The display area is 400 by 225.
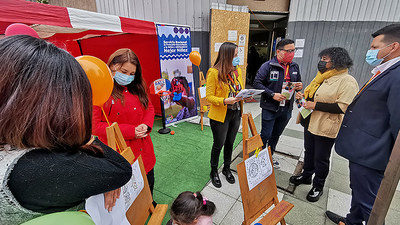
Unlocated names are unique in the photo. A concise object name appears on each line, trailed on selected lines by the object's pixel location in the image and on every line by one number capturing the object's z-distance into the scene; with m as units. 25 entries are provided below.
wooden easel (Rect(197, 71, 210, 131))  3.91
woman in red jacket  1.40
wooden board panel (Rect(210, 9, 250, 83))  4.92
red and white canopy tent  1.88
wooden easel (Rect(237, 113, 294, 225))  1.34
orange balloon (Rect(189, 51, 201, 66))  3.98
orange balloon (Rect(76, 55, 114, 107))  0.94
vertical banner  3.81
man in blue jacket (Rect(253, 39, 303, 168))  2.28
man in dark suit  1.22
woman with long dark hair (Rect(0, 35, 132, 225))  0.50
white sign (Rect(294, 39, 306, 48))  5.37
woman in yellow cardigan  1.96
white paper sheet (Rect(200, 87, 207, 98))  3.88
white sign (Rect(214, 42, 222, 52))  5.17
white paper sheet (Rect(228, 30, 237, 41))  5.18
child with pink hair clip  1.29
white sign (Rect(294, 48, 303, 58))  5.43
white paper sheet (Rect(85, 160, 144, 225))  0.70
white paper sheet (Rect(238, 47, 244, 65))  5.37
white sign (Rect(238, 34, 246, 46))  5.37
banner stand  3.96
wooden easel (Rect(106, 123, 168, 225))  1.06
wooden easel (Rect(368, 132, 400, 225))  0.67
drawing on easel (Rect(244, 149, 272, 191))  1.38
